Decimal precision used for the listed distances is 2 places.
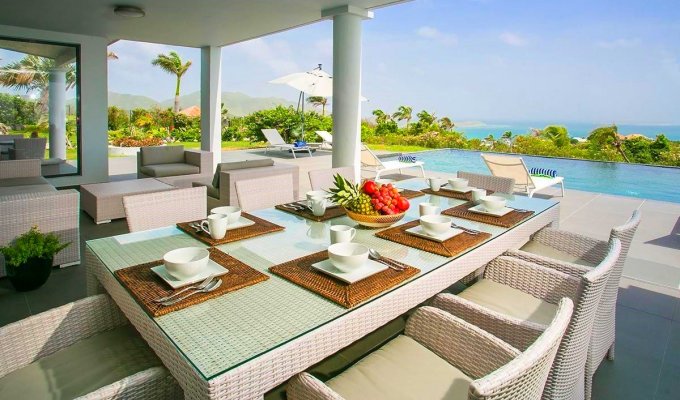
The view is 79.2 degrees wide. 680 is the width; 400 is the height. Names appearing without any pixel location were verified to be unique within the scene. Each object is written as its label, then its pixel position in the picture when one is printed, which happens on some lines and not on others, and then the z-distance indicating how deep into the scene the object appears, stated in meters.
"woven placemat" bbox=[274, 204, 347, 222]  2.09
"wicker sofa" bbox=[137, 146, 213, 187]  6.00
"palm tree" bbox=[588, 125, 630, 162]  10.18
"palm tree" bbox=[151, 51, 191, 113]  20.09
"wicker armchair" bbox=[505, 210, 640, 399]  1.71
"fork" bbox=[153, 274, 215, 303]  1.15
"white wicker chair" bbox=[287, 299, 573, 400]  0.88
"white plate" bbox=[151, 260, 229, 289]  1.24
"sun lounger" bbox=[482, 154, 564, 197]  5.36
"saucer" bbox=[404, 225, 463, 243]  1.73
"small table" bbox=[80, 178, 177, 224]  4.31
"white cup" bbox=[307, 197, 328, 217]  2.08
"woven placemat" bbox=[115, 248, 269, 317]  1.13
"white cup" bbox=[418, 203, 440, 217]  1.98
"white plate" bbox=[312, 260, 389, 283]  1.31
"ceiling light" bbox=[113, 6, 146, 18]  5.40
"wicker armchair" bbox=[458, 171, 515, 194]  2.99
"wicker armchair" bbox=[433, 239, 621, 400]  1.31
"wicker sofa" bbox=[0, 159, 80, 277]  2.85
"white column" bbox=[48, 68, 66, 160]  7.21
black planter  2.65
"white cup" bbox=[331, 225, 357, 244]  1.56
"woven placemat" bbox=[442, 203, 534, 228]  2.04
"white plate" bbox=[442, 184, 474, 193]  2.76
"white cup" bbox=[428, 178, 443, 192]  2.78
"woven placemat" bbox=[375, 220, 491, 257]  1.61
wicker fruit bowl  1.86
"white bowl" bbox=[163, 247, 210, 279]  1.23
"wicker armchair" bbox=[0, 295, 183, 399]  1.12
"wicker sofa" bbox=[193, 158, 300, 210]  4.43
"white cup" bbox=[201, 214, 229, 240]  1.67
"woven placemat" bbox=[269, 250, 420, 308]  1.19
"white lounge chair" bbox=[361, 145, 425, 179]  7.03
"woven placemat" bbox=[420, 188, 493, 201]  2.65
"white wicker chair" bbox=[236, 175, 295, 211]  2.61
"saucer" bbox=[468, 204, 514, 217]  2.17
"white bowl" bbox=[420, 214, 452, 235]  1.73
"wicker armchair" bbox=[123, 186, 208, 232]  2.05
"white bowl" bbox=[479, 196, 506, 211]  2.17
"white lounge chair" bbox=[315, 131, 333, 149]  12.27
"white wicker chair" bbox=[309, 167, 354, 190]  2.99
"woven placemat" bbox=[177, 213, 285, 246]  1.70
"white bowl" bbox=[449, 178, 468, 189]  2.76
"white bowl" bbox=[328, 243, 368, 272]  1.31
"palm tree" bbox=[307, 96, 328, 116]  20.20
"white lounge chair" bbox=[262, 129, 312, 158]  10.92
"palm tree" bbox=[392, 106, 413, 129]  22.12
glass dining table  0.92
